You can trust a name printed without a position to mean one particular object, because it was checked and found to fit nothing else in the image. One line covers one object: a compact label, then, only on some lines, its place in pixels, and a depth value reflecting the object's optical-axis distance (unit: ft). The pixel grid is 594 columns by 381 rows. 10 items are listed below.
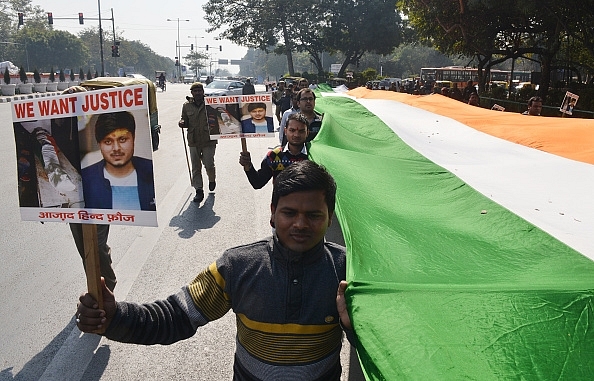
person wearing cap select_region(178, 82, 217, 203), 29.07
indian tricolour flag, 6.05
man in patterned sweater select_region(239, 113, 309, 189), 15.66
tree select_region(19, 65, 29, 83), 127.31
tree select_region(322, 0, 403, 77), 161.79
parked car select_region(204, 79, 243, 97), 112.64
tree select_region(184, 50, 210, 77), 478.18
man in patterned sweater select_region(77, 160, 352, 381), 6.56
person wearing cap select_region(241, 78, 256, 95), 76.47
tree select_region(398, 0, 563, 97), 57.52
